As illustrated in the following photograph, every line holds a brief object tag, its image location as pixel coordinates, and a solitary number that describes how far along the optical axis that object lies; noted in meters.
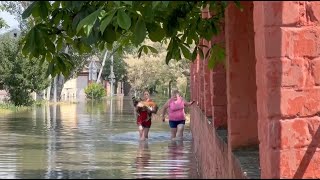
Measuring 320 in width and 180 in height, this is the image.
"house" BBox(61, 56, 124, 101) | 81.25
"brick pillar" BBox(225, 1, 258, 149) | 7.19
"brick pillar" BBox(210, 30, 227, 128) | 10.11
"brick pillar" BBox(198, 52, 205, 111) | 16.02
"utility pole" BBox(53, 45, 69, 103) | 59.50
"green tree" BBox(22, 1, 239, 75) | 5.02
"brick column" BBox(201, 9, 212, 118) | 13.09
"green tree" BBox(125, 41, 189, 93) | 45.31
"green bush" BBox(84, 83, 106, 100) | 75.94
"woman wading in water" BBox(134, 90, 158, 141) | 19.09
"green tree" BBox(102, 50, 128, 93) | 106.34
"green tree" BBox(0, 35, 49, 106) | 45.97
